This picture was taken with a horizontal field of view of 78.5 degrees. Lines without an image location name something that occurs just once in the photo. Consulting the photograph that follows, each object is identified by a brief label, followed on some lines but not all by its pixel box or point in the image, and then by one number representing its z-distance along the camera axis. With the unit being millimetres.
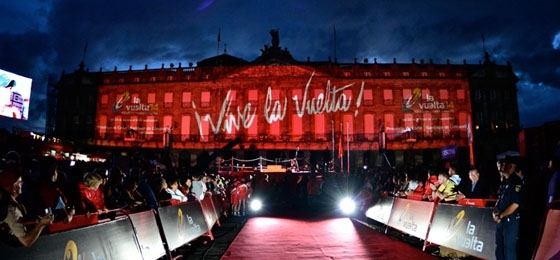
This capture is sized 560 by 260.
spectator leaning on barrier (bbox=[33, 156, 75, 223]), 5051
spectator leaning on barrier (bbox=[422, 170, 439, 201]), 8066
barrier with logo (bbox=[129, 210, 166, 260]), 5254
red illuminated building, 38281
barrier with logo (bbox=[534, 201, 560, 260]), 3875
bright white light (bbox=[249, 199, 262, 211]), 16875
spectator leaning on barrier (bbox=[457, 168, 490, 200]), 6973
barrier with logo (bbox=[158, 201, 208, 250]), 6441
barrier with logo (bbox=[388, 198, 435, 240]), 7525
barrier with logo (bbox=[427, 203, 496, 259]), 5445
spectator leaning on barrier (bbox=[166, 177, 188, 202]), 8718
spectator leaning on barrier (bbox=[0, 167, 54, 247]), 2896
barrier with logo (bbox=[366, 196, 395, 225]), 10273
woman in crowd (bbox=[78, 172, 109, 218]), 5395
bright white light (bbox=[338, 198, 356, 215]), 15070
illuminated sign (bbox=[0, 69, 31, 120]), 17234
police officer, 4590
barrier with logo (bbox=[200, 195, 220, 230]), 9453
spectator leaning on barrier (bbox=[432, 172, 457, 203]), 7164
